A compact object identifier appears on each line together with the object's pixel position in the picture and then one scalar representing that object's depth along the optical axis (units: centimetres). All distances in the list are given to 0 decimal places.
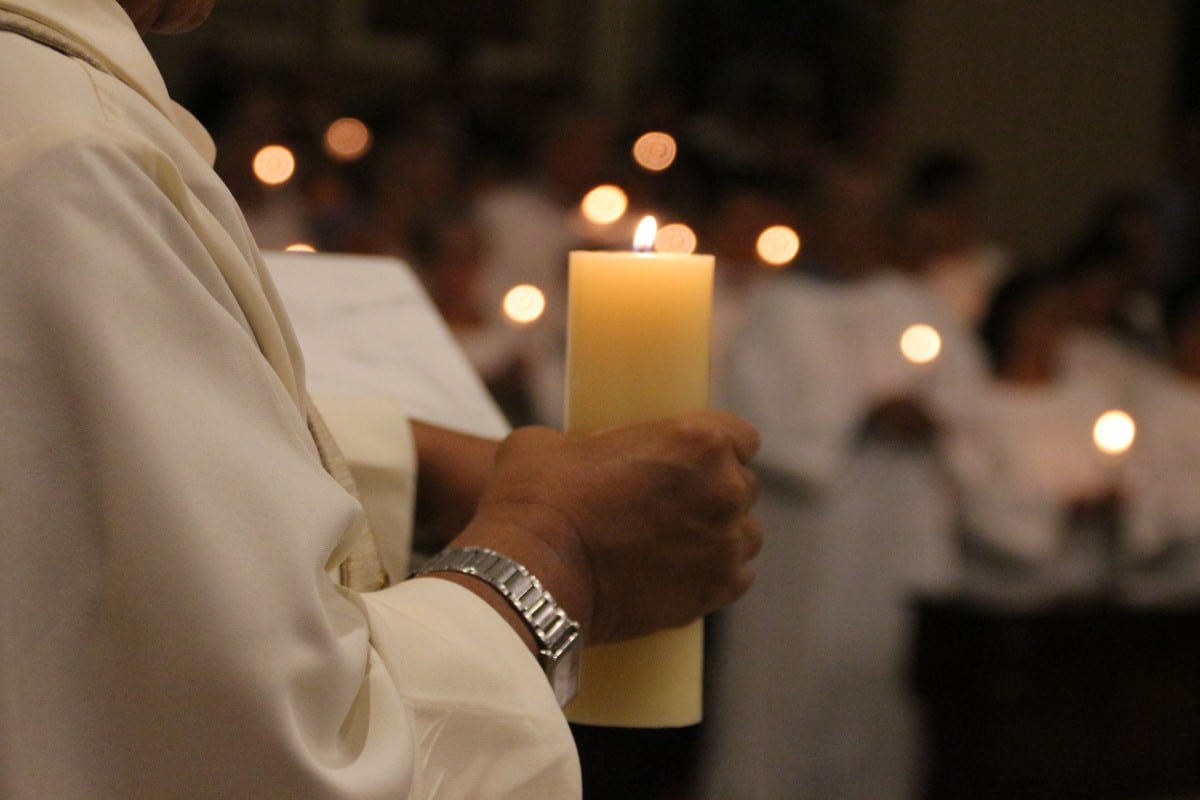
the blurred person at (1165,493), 943
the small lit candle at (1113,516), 937
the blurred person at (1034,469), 898
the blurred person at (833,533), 834
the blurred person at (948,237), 1041
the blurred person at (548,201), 984
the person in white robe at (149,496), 131
